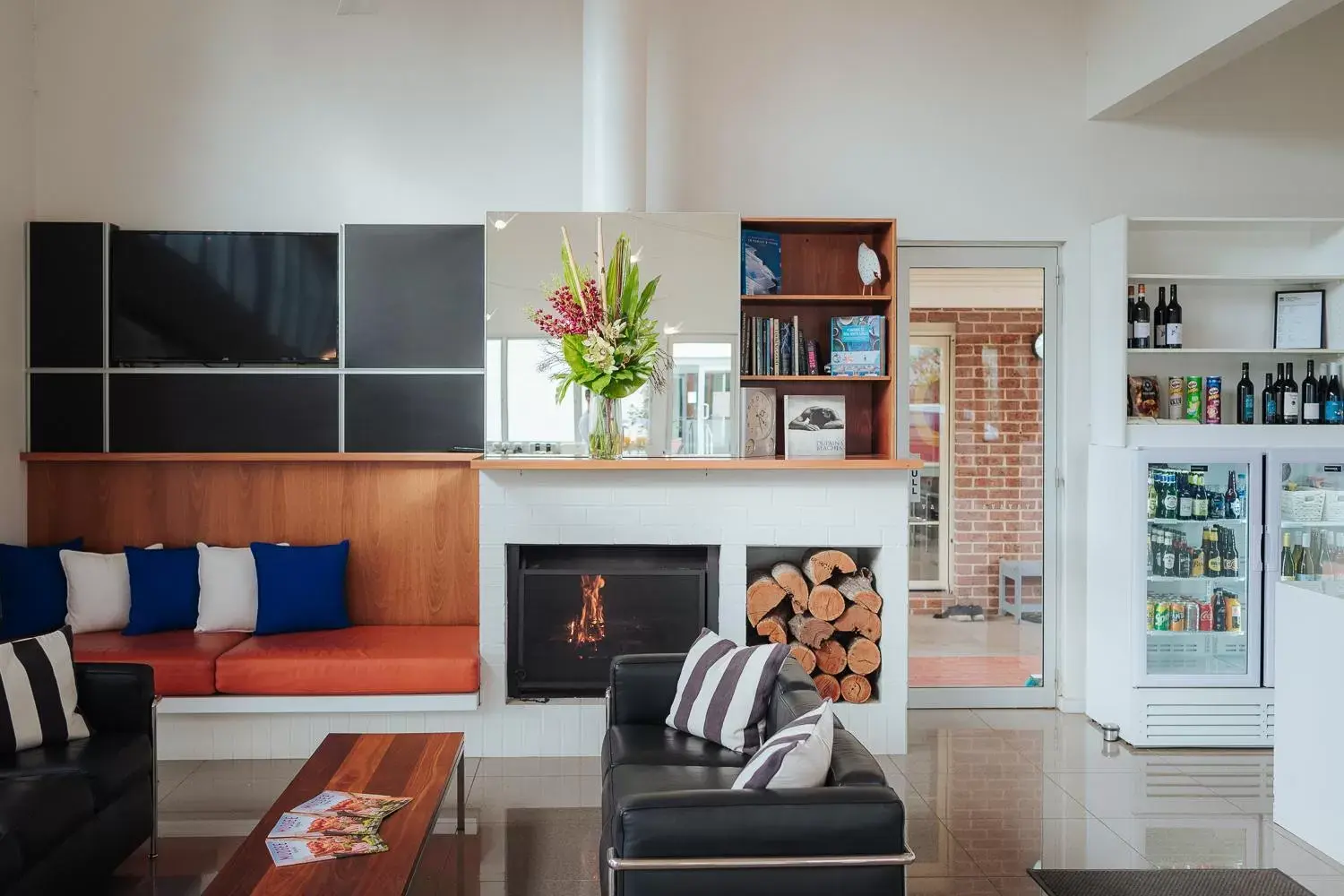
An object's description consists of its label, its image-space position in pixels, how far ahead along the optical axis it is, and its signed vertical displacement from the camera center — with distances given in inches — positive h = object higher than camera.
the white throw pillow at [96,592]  189.2 -27.9
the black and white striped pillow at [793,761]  96.5 -29.8
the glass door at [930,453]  215.9 -2.7
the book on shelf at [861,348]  198.1 +17.4
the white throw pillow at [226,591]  192.1 -28.0
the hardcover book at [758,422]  201.6 +3.3
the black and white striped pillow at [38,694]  126.4 -31.5
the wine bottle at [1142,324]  201.8 +22.2
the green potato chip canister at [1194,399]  202.1 +8.2
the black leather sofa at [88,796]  109.2 -40.2
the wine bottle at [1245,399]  203.8 +8.2
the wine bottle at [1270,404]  203.2 +7.2
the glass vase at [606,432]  182.5 +1.2
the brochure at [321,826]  110.4 -41.1
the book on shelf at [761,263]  199.5 +33.4
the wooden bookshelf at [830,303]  204.8 +26.7
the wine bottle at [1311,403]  199.8 +7.3
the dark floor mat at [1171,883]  129.9 -55.2
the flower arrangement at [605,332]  174.9 +17.7
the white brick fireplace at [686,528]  183.6 -15.4
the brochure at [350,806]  116.3 -41.1
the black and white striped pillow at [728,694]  133.3 -32.7
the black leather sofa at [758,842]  90.4 -34.6
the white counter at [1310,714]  143.2 -38.2
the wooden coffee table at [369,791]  99.7 -41.6
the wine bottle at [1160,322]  204.5 +23.2
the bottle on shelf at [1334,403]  199.9 +7.3
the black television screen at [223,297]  196.2 +26.2
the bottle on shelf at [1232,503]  195.5 -11.3
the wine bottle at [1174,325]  201.5 +22.1
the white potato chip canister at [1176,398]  204.2 +8.4
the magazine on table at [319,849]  105.0 -41.4
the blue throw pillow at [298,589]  191.3 -27.5
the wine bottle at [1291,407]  201.3 +6.6
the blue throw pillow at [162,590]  188.7 -27.5
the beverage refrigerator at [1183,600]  191.5 -29.5
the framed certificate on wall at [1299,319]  205.9 +24.2
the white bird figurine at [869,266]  199.2 +32.7
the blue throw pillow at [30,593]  184.5 -27.5
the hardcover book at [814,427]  196.9 +2.3
